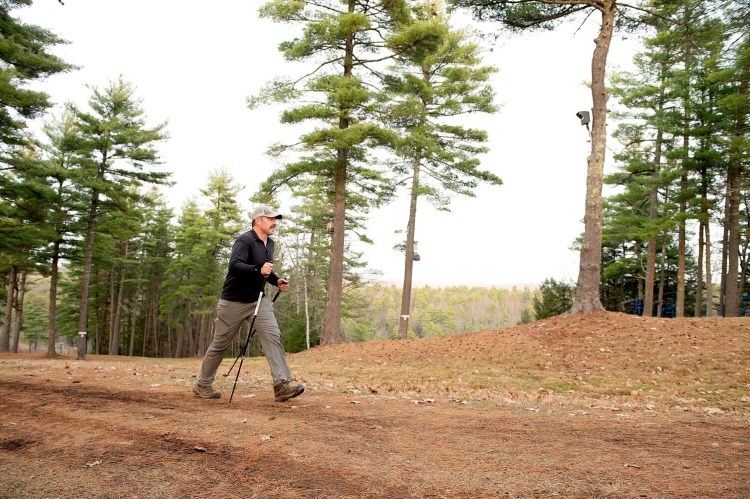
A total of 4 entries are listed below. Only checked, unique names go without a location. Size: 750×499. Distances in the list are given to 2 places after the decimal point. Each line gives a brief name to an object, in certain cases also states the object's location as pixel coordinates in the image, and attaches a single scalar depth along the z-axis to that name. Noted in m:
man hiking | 5.53
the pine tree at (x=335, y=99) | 15.55
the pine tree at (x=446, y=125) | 20.47
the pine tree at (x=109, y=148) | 24.20
